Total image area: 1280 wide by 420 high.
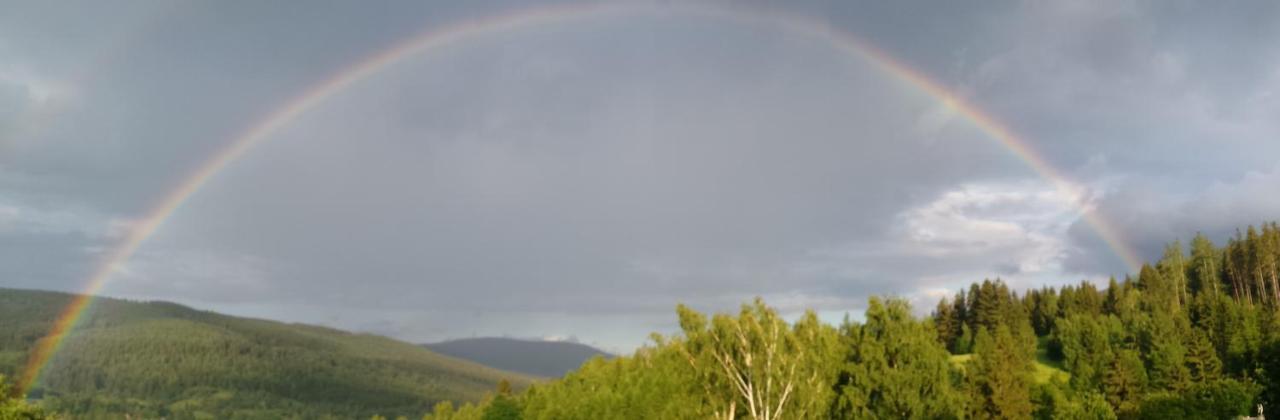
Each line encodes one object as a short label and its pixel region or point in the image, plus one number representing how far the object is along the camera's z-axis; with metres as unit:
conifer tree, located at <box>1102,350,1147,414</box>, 92.31
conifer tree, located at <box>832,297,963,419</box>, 61.72
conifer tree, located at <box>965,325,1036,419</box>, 77.31
